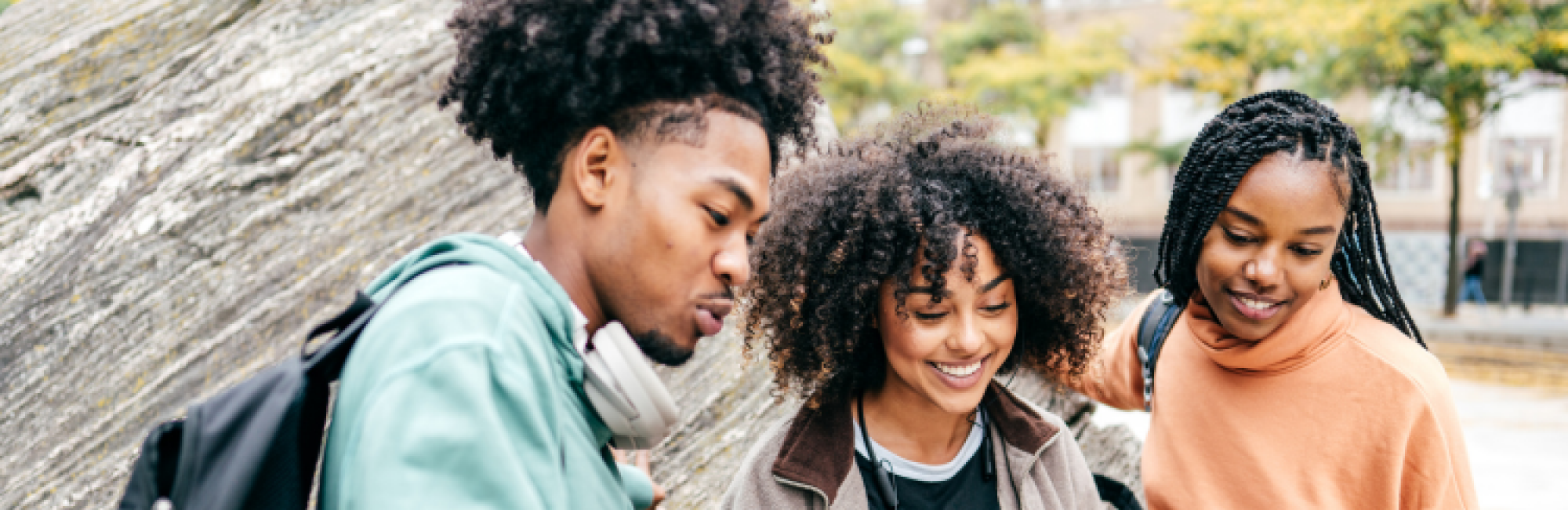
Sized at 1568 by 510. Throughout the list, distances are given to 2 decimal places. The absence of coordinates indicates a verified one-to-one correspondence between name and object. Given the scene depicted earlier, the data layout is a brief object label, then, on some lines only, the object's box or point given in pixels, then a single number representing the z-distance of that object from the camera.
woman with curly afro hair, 2.19
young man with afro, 1.14
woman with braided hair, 2.15
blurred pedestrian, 19.23
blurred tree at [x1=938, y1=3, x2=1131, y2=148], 20.41
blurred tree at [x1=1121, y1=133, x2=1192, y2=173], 21.02
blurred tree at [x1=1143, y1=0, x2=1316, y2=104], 16.97
